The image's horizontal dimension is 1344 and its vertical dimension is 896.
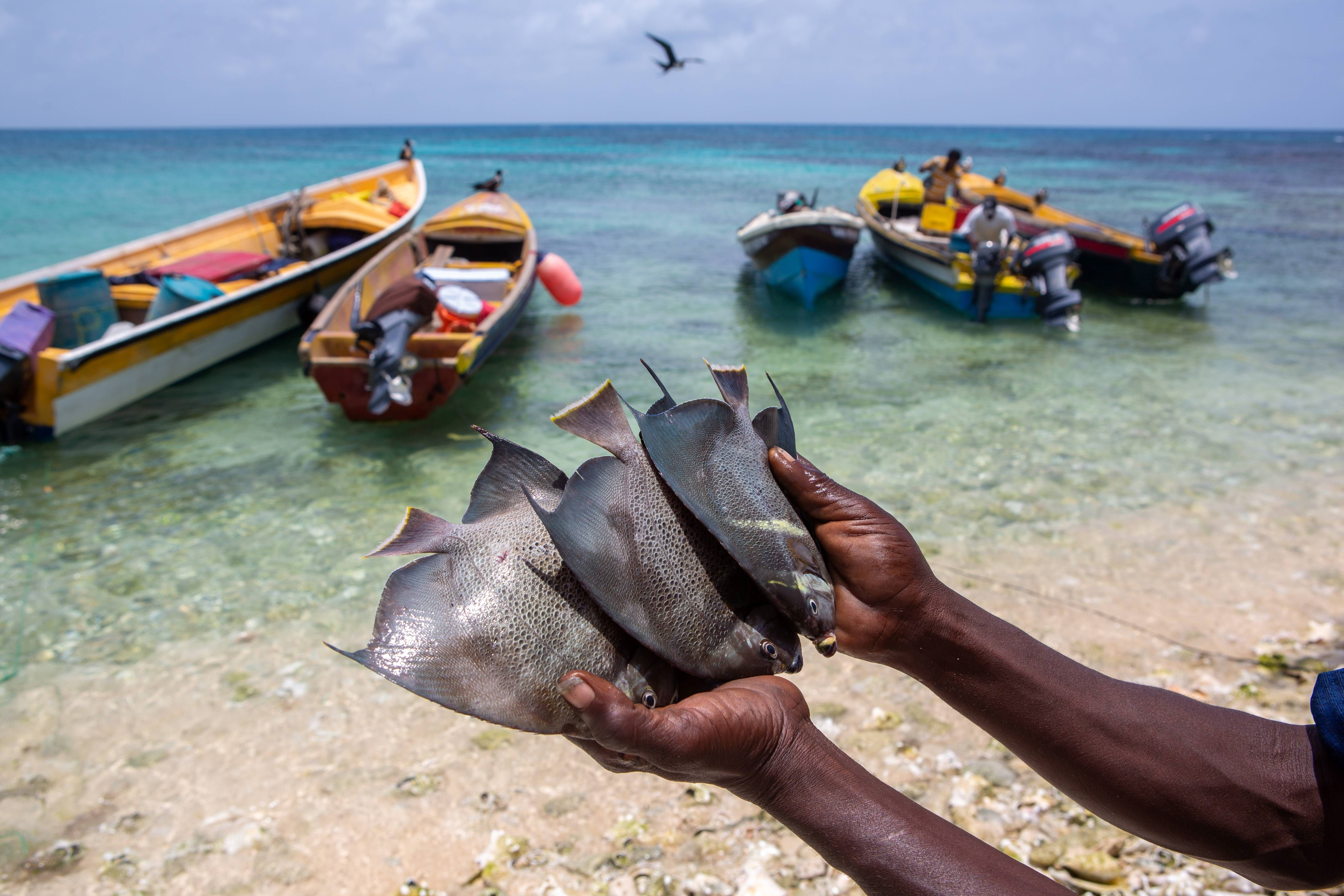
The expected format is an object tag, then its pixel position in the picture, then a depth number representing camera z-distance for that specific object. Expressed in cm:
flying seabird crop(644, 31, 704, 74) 946
